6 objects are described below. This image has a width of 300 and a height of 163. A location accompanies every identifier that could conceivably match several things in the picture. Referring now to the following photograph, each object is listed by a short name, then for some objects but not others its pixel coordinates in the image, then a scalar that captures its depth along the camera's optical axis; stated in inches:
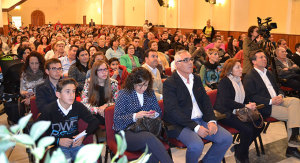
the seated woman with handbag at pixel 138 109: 102.7
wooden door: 1199.6
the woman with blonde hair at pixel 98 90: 135.3
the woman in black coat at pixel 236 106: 129.3
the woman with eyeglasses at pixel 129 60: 228.5
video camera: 216.2
